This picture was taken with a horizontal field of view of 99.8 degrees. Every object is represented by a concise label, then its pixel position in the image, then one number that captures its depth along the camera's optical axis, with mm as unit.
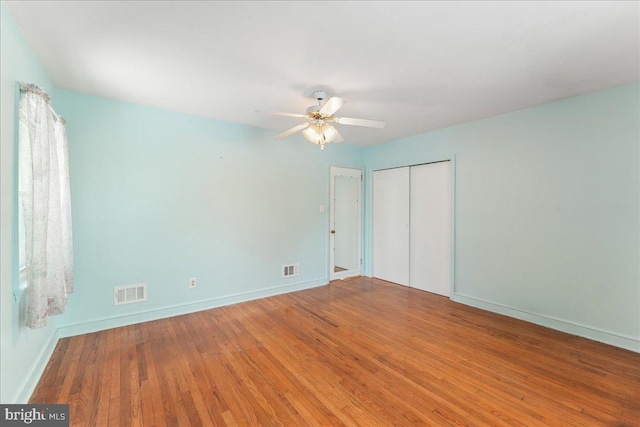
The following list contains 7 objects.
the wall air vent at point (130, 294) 3076
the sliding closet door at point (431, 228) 4148
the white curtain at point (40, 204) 1826
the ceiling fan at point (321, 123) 2617
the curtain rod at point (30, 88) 1828
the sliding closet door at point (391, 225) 4723
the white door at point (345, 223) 4938
